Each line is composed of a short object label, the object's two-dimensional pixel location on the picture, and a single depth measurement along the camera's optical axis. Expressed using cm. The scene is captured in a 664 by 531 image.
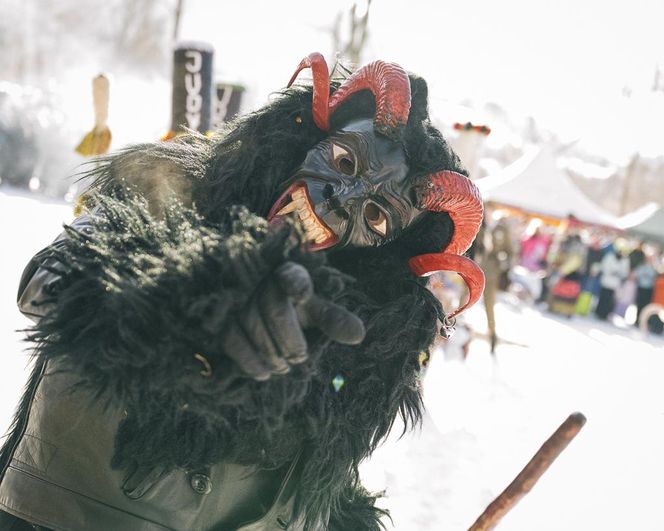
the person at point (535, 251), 1781
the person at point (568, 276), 1527
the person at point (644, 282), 1569
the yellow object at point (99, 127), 620
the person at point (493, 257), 930
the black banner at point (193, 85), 648
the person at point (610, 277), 1593
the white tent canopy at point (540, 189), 1997
